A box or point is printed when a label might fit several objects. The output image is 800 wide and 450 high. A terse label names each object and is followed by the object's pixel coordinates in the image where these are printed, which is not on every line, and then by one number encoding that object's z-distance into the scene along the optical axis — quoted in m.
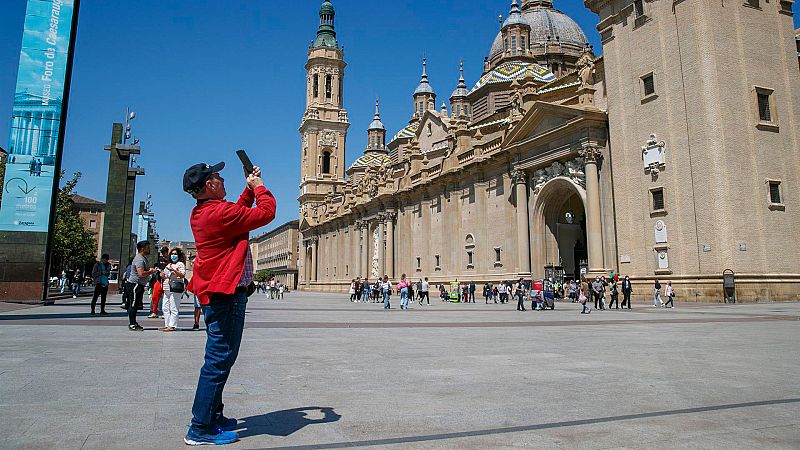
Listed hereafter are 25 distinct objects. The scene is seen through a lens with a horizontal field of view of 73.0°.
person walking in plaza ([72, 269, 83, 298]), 32.06
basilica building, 24.61
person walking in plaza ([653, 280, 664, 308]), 23.31
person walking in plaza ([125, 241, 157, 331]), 11.32
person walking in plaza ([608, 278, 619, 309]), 23.30
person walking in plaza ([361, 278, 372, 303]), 40.54
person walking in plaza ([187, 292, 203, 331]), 11.76
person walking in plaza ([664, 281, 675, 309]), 21.98
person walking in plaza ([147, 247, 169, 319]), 12.85
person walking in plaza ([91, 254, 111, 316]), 14.66
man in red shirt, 3.62
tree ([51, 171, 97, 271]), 41.81
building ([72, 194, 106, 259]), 90.94
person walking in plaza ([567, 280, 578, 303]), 31.05
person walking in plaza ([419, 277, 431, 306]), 31.23
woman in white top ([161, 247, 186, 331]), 11.19
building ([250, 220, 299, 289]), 117.50
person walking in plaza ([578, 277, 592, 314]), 19.86
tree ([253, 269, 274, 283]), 125.19
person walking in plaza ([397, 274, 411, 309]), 25.95
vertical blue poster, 17.50
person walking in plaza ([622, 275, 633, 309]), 23.28
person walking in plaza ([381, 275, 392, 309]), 26.82
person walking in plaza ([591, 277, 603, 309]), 23.84
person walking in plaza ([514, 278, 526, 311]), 22.34
